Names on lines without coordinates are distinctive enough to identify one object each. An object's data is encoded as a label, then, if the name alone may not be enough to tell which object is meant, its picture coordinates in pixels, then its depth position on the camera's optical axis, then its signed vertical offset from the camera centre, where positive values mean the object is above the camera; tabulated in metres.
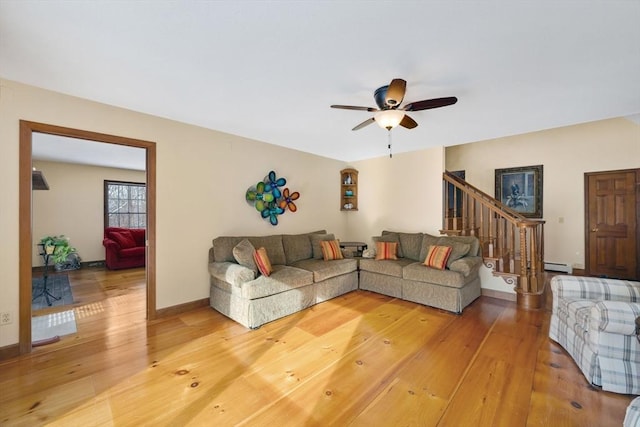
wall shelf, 5.86 +0.55
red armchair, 5.86 -0.79
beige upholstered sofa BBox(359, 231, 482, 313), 3.49 -0.87
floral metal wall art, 4.17 +0.27
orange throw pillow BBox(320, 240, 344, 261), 4.43 -0.61
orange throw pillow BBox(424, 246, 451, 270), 3.76 -0.62
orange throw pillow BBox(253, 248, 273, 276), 3.32 -0.61
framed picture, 5.61 +0.54
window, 6.71 +0.27
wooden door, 4.71 -0.17
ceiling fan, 2.10 +0.94
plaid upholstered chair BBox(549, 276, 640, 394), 1.88 -0.92
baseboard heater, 5.27 -1.08
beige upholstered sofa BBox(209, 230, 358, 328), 3.06 -0.84
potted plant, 4.01 -0.52
